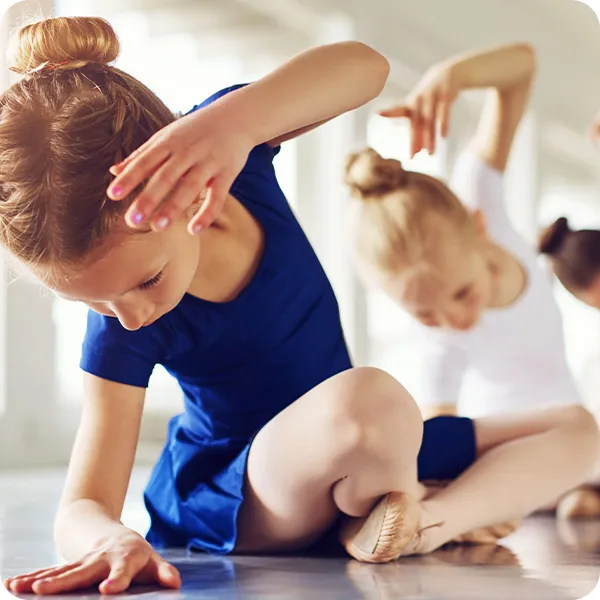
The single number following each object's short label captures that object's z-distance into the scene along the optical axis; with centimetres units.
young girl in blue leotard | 110
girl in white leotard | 184
